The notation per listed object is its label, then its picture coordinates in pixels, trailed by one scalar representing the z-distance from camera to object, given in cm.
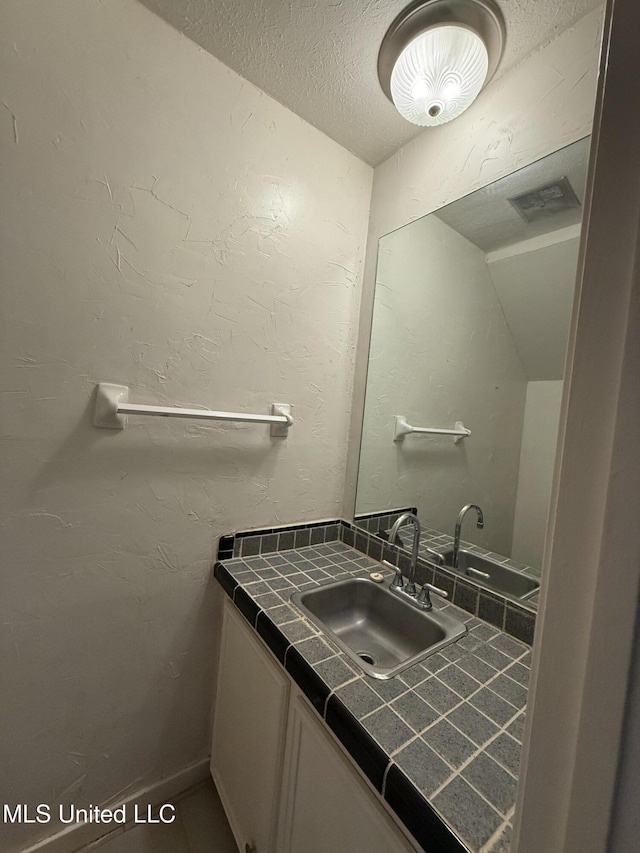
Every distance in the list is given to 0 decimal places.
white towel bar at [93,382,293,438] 85
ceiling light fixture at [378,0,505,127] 79
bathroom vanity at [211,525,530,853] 47
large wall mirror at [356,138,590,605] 90
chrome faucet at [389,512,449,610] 95
